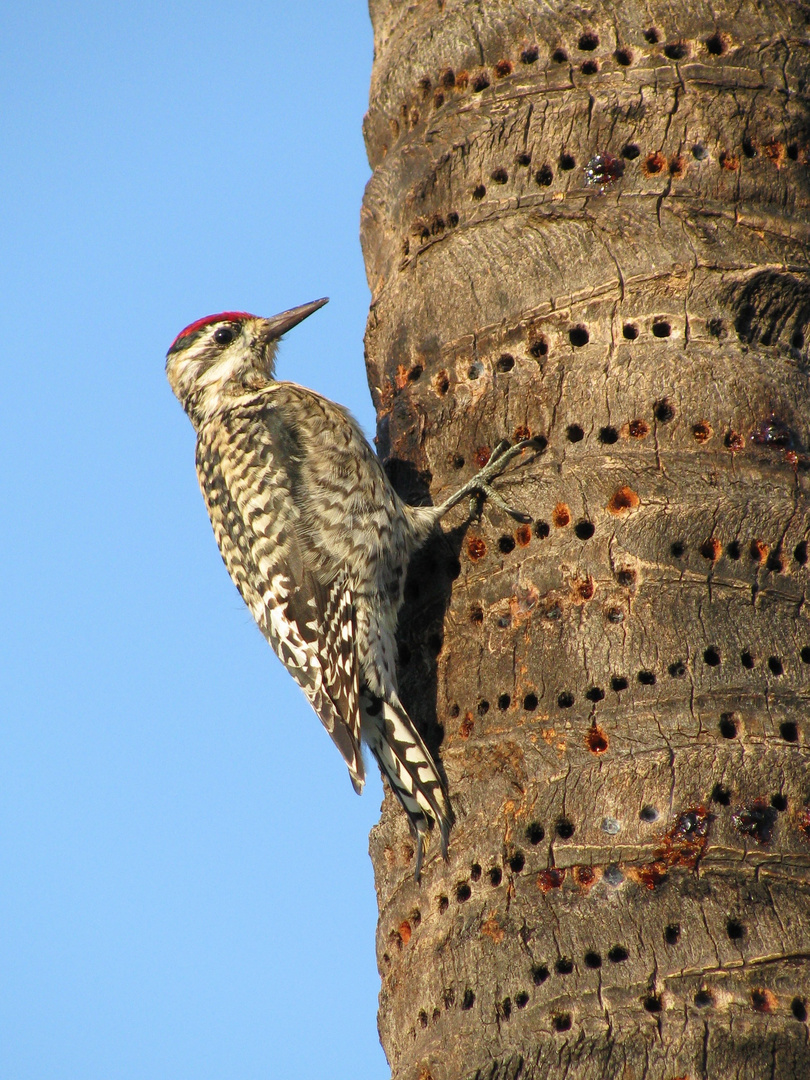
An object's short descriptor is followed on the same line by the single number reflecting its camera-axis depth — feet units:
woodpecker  24.76
